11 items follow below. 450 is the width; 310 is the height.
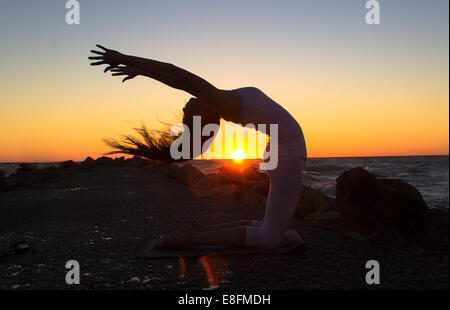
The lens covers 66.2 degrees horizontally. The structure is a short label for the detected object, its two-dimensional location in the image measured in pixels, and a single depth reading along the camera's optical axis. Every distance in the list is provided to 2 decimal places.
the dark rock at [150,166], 13.05
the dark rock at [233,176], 6.70
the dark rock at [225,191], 6.11
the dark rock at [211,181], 6.95
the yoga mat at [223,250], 2.98
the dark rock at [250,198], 5.33
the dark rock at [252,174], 7.49
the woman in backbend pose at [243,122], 2.60
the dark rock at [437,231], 3.20
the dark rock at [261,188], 5.70
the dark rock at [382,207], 3.43
